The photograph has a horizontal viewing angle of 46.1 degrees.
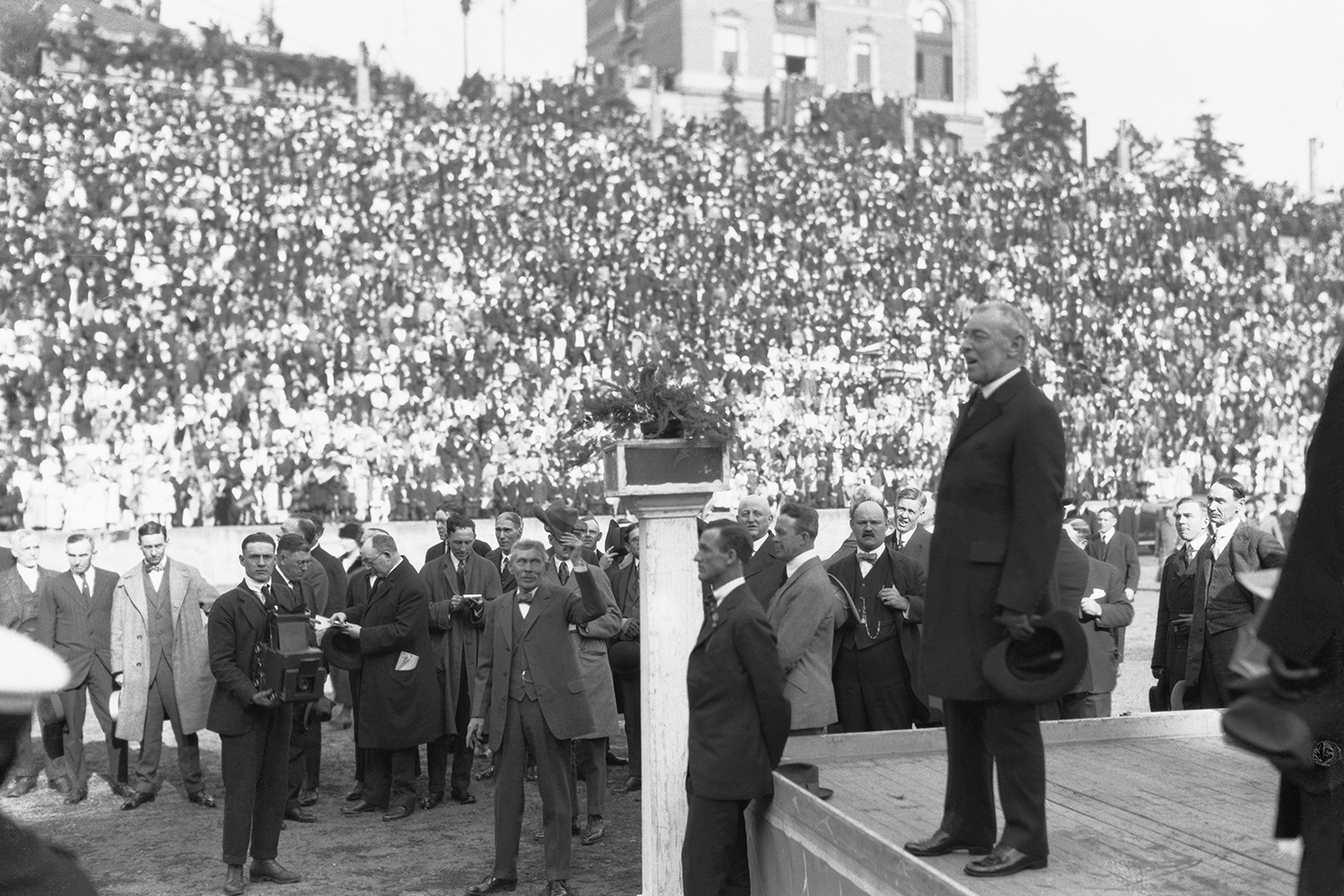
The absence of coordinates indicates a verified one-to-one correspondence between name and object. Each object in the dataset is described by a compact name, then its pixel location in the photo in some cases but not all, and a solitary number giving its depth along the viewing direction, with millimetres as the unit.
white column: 6855
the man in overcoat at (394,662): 9133
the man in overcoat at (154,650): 9680
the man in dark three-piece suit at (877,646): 8188
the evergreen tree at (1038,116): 58344
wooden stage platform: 4695
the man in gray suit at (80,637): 9898
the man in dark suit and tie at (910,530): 8844
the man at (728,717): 5930
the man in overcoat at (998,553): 4473
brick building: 56344
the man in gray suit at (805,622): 7016
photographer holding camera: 7652
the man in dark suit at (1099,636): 8422
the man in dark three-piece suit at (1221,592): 7758
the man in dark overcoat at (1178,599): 8383
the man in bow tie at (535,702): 7562
